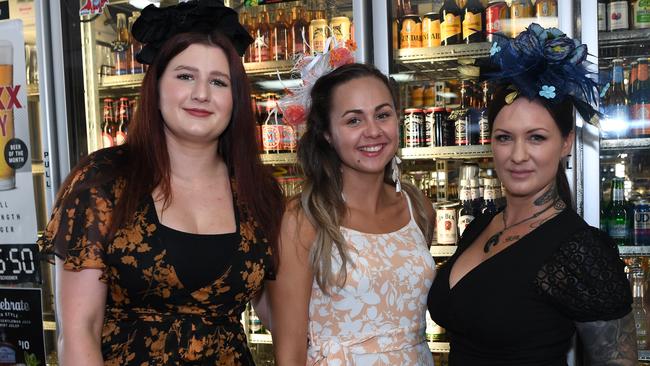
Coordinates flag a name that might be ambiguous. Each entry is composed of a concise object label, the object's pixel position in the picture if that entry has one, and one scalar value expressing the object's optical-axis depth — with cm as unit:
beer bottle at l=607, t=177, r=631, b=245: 267
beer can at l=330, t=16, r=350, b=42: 292
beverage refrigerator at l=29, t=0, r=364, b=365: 288
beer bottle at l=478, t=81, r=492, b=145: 283
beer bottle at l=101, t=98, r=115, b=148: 320
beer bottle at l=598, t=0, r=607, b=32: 265
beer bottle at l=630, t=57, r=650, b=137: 262
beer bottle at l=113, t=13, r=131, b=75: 323
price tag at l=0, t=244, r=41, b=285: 307
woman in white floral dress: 182
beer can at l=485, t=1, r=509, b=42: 281
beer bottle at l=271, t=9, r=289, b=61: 319
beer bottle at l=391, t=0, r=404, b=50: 284
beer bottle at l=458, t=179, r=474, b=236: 293
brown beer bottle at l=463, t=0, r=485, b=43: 287
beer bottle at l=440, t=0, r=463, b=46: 288
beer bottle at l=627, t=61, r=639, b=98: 271
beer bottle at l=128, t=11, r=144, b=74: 329
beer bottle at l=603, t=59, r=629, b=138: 262
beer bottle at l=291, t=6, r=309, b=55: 315
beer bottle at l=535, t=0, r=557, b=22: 270
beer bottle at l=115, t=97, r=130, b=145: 332
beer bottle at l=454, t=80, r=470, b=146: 287
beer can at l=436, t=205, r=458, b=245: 290
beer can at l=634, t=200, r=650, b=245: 264
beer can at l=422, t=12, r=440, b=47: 291
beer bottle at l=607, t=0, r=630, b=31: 262
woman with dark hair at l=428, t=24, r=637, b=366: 156
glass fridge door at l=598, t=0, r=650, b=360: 262
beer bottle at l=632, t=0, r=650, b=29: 262
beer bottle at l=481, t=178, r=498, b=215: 291
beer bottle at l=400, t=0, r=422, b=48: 289
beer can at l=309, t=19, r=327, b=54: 297
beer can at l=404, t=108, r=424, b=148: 292
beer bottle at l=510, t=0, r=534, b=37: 277
